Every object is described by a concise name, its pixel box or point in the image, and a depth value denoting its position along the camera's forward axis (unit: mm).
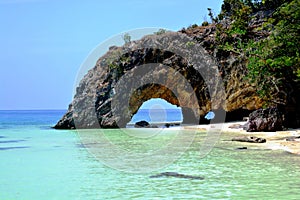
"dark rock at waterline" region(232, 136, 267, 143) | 16703
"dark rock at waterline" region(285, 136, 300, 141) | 16562
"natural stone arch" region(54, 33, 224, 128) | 28578
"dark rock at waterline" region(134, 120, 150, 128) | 30859
